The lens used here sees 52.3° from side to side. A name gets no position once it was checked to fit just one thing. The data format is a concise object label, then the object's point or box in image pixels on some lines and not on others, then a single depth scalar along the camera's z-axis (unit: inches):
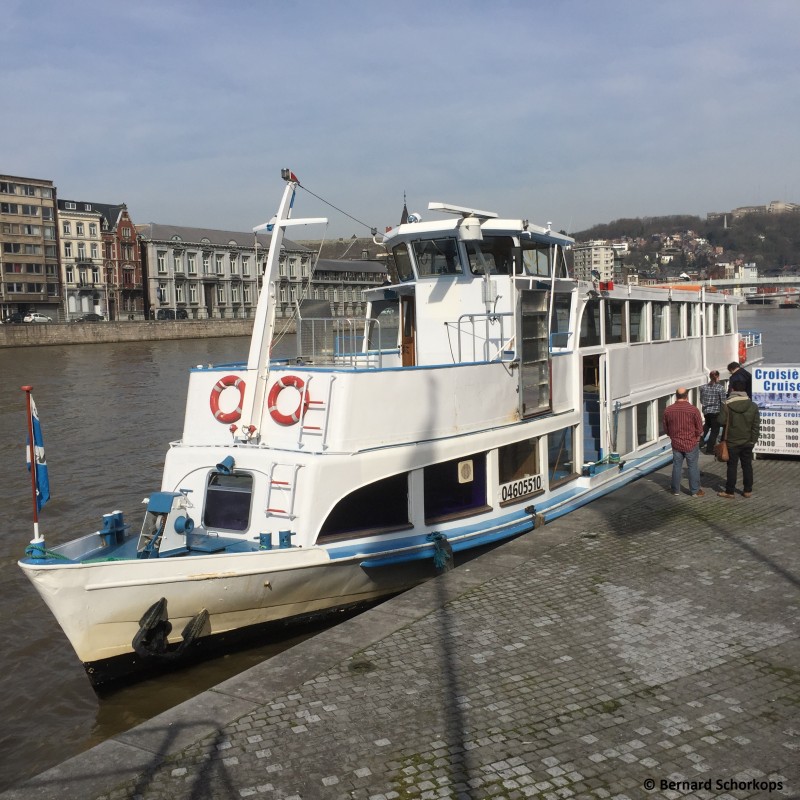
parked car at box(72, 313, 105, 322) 3310.5
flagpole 289.4
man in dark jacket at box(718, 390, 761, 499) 442.9
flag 296.2
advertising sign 544.7
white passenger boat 318.3
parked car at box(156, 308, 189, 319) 3777.1
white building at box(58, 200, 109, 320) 3494.1
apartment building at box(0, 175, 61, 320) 3193.9
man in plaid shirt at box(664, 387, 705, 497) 458.0
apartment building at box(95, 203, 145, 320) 3617.1
